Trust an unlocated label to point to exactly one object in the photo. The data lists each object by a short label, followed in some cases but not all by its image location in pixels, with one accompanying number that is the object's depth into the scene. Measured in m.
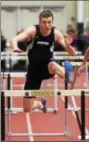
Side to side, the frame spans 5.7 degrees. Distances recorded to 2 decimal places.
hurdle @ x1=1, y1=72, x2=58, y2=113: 13.90
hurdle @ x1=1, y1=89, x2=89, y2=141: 8.83
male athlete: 12.01
